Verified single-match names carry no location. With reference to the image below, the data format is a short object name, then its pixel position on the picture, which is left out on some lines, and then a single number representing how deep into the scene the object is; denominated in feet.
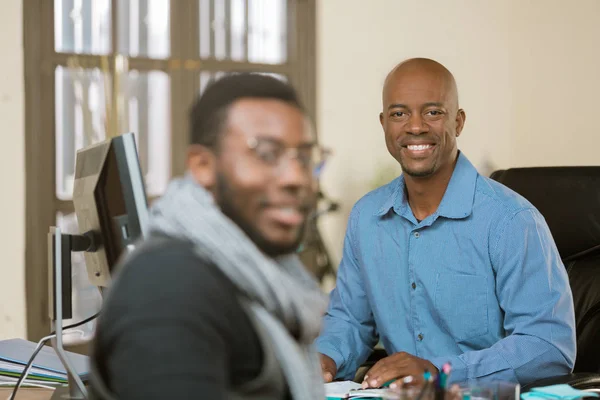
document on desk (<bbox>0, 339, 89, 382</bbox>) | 8.84
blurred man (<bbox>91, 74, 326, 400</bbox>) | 4.71
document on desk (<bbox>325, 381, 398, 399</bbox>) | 8.36
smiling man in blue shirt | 8.98
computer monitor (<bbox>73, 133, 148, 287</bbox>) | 7.58
